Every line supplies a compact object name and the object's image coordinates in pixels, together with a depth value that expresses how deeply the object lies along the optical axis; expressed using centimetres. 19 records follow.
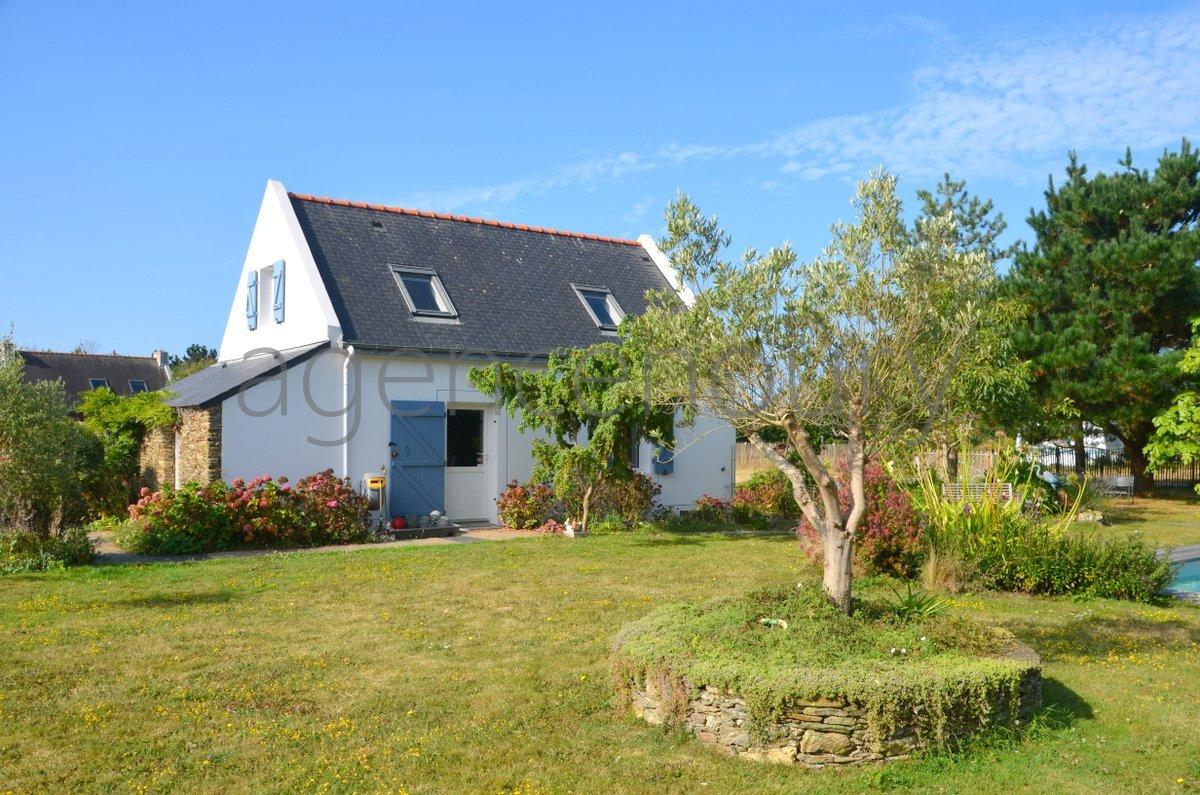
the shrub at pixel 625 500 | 1725
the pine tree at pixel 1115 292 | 2367
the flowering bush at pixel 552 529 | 1620
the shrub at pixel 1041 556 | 1081
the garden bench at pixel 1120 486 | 2642
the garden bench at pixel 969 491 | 1193
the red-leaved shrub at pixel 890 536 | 1133
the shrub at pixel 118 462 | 1795
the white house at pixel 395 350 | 1565
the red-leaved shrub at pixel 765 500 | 1875
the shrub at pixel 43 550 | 1209
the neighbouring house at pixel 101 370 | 5022
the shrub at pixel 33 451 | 1212
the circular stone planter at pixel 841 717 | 546
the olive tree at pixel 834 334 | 646
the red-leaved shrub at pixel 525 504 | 1669
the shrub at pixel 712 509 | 1873
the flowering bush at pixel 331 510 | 1499
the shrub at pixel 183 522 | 1369
